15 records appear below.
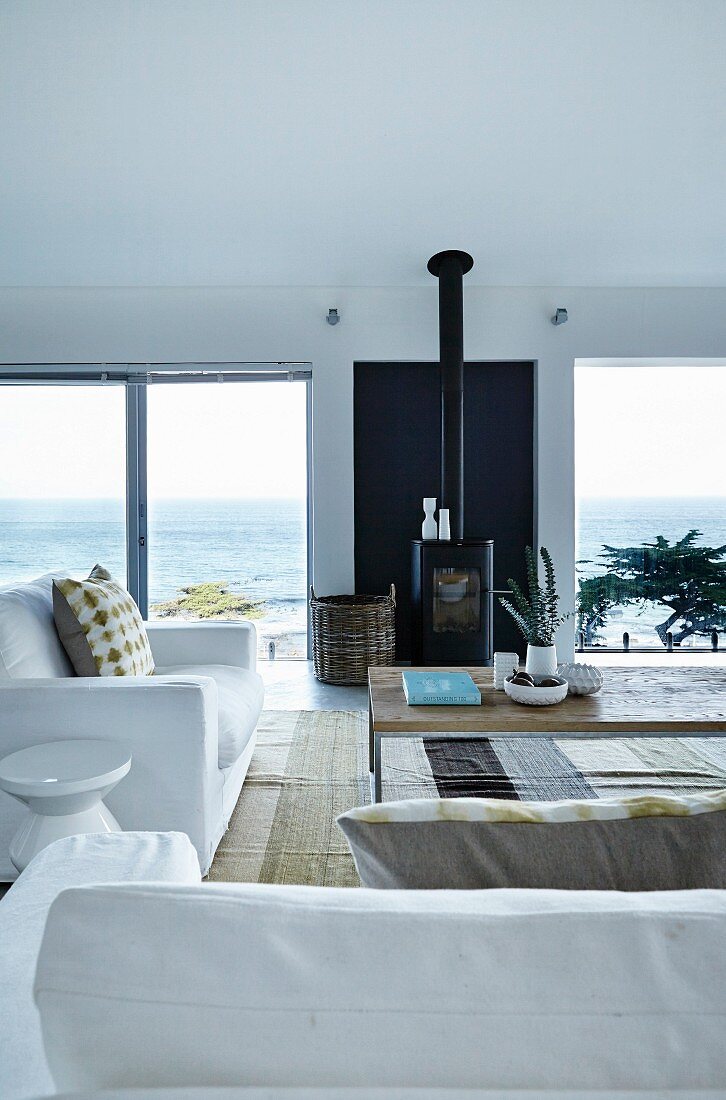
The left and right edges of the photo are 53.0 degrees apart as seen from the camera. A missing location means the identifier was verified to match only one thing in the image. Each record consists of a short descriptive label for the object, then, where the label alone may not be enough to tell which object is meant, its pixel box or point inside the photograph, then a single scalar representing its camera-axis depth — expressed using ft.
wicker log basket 14.87
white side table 5.70
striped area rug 7.34
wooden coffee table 7.06
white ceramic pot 8.22
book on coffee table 7.70
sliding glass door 16.98
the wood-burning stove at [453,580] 14.71
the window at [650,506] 17.58
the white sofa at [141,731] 6.63
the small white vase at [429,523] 15.47
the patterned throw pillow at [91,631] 7.54
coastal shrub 17.46
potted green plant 8.24
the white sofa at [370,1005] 1.62
